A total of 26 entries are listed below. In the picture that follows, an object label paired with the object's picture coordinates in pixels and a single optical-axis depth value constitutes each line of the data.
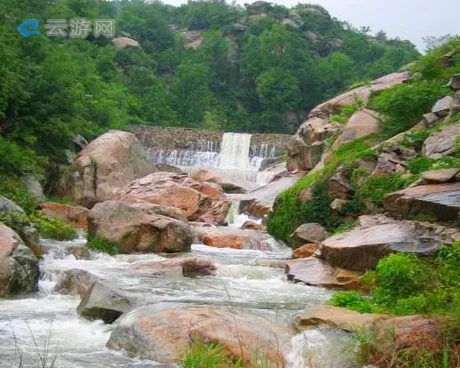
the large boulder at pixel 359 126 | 18.64
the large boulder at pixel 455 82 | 15.98
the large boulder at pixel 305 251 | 14.80
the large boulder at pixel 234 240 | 17.05
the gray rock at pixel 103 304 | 8.58
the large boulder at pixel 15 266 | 10.21
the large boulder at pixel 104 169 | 22.62
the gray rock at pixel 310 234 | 15.59
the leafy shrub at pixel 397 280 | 8.59
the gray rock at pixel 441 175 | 11.93
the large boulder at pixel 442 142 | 13.55
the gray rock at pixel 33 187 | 19.09
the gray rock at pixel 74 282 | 10.33
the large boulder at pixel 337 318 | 7.34
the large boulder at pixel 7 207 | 12.51
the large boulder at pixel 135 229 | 14.93
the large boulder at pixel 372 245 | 10.77
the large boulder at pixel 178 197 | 20.17
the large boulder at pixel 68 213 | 18.28
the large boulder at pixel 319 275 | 11.58
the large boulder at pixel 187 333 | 6.81
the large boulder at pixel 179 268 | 12.25
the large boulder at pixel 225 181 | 27.08
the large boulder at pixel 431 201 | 11.31
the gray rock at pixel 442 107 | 15.71
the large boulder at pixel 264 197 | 22.11
